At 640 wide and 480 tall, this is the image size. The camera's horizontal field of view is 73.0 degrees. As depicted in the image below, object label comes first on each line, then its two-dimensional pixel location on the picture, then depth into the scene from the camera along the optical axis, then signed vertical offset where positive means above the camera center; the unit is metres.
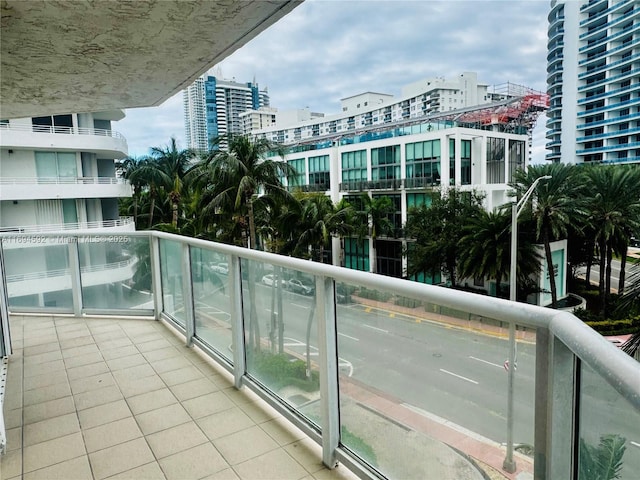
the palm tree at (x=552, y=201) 22.95 -0.65
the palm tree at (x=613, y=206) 23.50 -1.07
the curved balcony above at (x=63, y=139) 21.70 +3.57
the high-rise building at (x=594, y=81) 61.07 +16.57
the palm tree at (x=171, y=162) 34.34 +3.34
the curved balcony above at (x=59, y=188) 21.68 +0.94
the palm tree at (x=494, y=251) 24.09 -3.41
